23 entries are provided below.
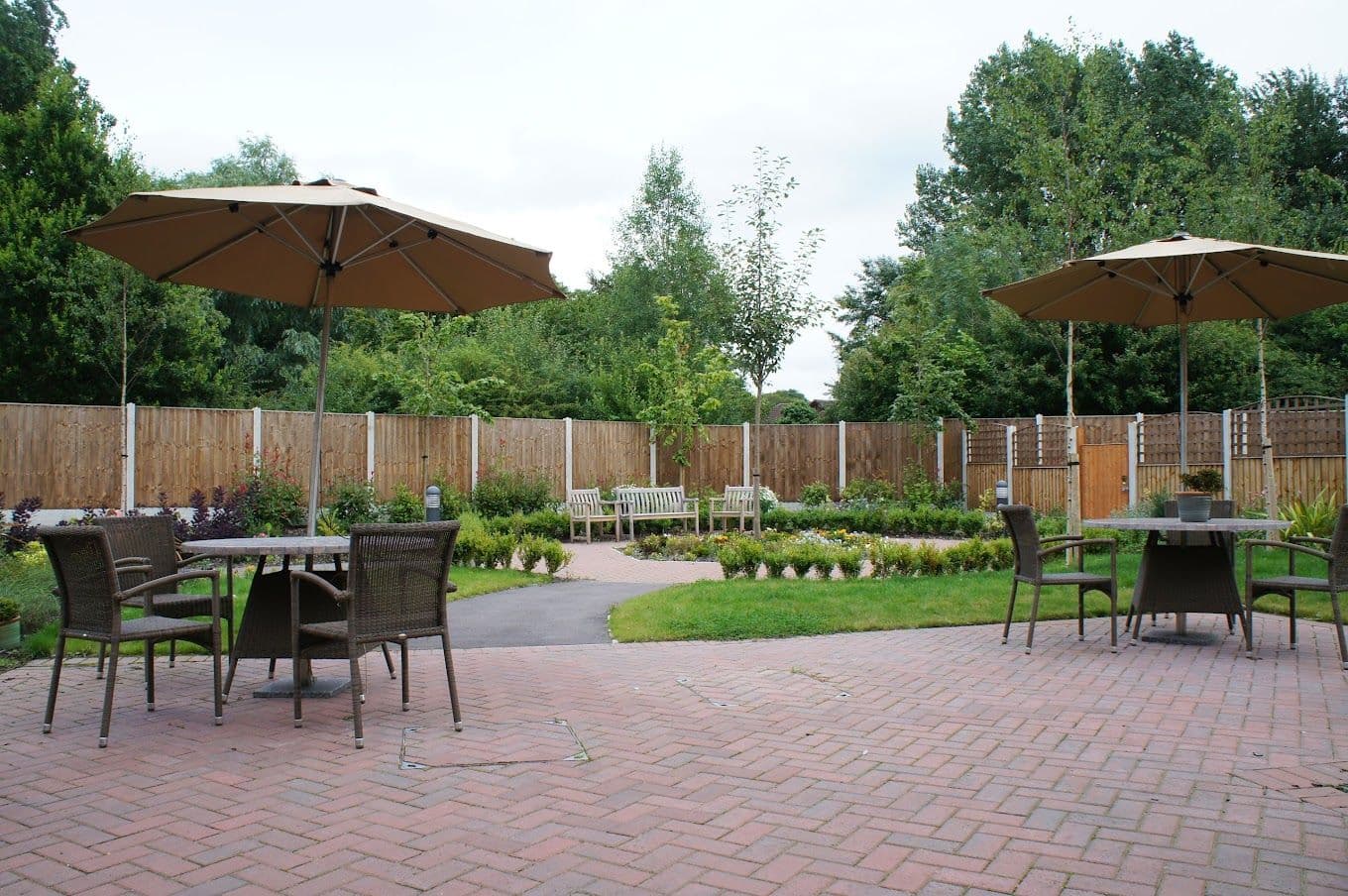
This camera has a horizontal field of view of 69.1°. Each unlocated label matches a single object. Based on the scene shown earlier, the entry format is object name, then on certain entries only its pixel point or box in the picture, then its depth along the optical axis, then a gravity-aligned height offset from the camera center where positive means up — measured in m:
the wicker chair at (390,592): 4.21 -0.57
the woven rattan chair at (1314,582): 5.77 -0.75
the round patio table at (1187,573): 6.32 -0.75
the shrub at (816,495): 19.27 -0.67
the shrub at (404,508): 14.44 -0.68
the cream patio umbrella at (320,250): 5.00 +1.25
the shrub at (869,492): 19.02 -0.60
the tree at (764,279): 12.64 +2.39
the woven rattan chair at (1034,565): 6.26 -0.69
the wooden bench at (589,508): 15.78 -0.76
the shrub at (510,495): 16.69 -0.56
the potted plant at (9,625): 6.14 -1.01
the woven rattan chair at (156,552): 5.30 -0.49
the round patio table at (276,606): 4.60 -0.73
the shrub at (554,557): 10.39 -1.01
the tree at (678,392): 19.55 +1.41
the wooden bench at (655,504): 16.38 -0.74
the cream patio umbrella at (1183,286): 6.89 +1.38
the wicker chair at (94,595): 4.24 -0.57
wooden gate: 16.41 -0.34
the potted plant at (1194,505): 6.45 -0.30
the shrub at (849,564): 9.45 -0.99
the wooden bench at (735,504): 16.70 -0.74
